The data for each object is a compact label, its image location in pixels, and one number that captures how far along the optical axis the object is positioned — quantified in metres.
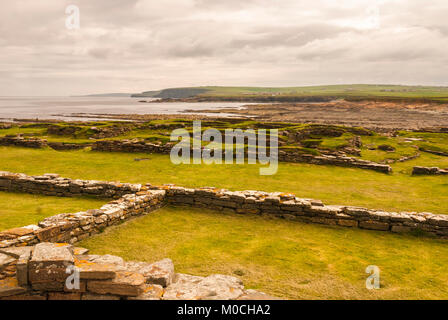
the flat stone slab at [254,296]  6.12
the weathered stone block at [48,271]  6.14
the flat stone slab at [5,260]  6.39
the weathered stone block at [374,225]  11.44
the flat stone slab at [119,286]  6.07
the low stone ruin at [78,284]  6.10
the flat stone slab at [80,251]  8.29
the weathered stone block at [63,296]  6.16
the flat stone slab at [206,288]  6.18
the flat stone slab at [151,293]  6.10
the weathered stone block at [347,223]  11.80
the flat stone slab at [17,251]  6.69
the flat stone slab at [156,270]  6.75
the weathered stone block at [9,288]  6.03
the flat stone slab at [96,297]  6.08
